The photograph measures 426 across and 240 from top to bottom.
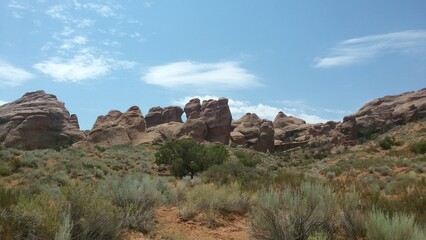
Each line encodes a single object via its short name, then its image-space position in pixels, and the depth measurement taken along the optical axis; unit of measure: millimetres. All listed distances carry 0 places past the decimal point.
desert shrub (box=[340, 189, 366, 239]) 6438
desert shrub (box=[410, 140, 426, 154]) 30453
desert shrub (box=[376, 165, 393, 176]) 21797
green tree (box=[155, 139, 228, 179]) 29812
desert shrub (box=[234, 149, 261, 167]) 29953
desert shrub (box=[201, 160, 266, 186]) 15891
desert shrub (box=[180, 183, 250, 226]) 8711
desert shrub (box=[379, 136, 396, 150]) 38344
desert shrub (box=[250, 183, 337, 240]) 6066
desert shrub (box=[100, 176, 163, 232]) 7183
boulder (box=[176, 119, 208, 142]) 69375
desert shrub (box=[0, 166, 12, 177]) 22933
